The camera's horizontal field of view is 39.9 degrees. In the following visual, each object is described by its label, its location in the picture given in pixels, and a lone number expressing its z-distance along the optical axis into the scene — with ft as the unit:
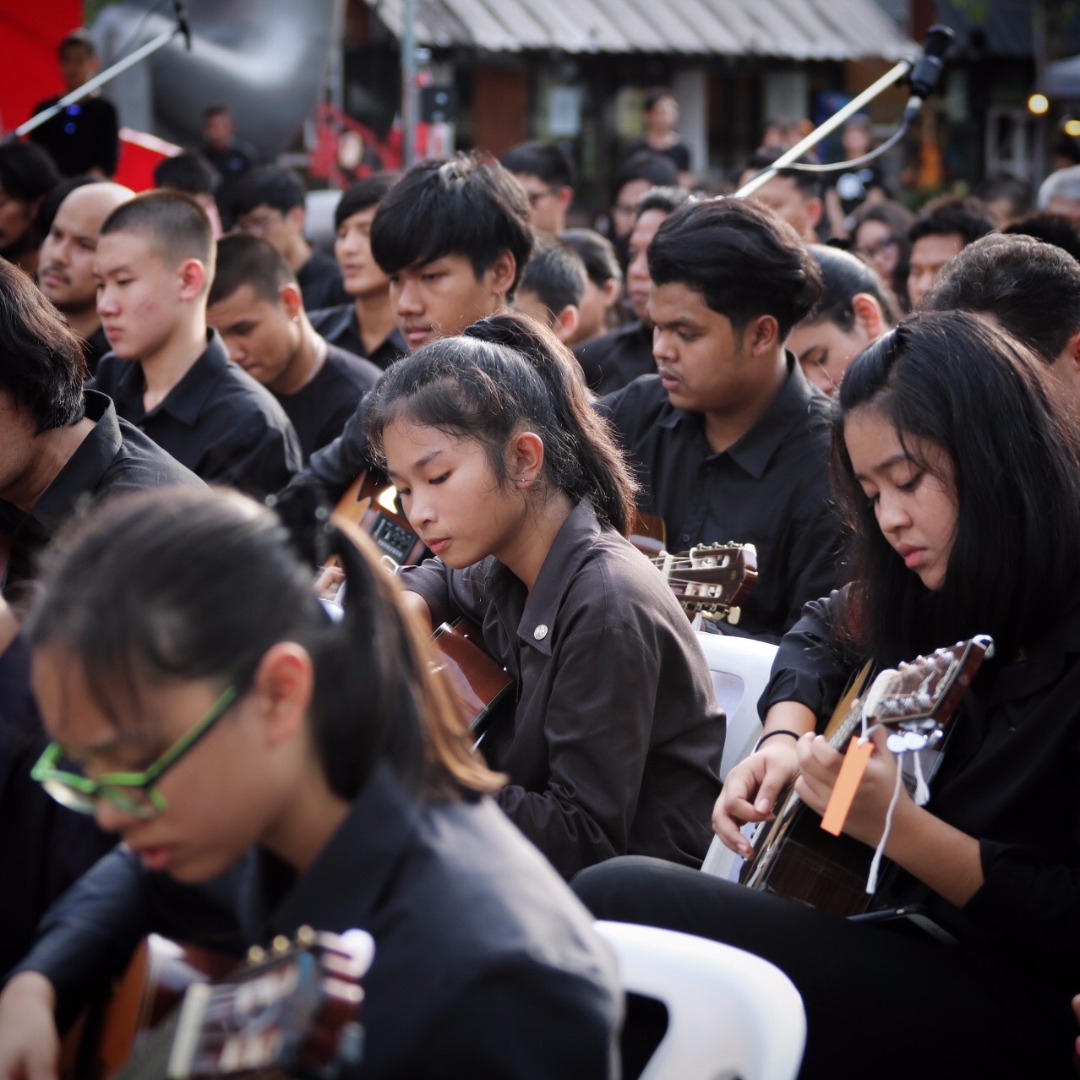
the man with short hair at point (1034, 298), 10.89
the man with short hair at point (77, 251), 19.36
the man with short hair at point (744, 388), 12.43
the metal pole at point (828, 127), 17.92
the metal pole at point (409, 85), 32.27
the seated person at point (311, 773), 4.69
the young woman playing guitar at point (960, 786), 7.09
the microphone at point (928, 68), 18.19
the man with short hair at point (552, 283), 18.51
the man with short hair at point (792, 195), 23.43
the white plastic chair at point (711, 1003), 6.35
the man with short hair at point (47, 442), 9.79
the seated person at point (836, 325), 15.39
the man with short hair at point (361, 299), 19.93
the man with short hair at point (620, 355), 19.02
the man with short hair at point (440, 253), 14.62
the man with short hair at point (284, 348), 17.49
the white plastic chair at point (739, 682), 10.06
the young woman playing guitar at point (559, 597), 8.28
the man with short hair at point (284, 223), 24.89
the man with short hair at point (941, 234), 20.15
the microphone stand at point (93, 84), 24.99
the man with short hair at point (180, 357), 15.02
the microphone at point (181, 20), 25.75
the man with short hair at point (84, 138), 26.81
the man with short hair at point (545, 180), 26.22
